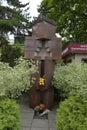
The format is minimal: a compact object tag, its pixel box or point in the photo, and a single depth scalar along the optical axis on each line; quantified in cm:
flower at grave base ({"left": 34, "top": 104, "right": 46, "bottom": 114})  521
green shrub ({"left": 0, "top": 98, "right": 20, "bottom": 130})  276
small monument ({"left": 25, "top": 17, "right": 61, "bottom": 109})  548
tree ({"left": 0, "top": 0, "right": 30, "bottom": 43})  993
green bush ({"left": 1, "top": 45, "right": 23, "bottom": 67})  838
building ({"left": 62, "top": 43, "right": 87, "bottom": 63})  714
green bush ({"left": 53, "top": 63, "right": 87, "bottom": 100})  427
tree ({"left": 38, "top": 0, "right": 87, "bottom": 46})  1108
